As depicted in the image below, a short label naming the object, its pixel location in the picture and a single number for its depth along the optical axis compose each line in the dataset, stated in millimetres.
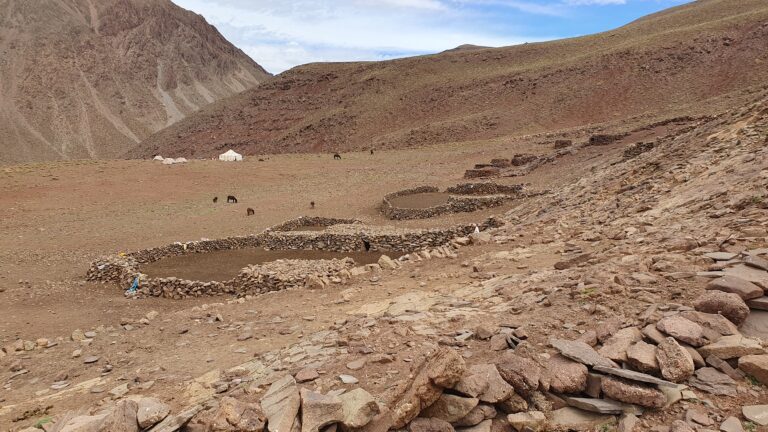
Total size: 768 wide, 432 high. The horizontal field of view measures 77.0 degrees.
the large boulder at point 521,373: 4289
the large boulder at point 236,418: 4250
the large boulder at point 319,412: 4184
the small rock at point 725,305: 4621
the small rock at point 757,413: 3621
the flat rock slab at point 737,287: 4773
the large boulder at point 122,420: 4531
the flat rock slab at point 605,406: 4012
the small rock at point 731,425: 3615
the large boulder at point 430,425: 4125
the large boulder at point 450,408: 4203
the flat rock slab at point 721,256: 5941
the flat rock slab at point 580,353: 4332
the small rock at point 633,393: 3959
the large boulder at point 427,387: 4191
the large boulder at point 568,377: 4250
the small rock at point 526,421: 4074
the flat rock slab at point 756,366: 3955
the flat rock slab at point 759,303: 4668
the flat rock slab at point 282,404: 4266
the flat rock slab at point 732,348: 4176
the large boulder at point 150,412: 4699
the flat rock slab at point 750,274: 4914
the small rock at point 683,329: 4410
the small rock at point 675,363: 4117
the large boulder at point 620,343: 4453
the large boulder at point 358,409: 4203
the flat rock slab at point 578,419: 4012
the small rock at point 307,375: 5195
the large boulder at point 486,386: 4250
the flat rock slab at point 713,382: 3998
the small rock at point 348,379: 4972
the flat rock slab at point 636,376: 4031
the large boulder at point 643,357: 4215
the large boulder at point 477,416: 4215
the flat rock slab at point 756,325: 4465
